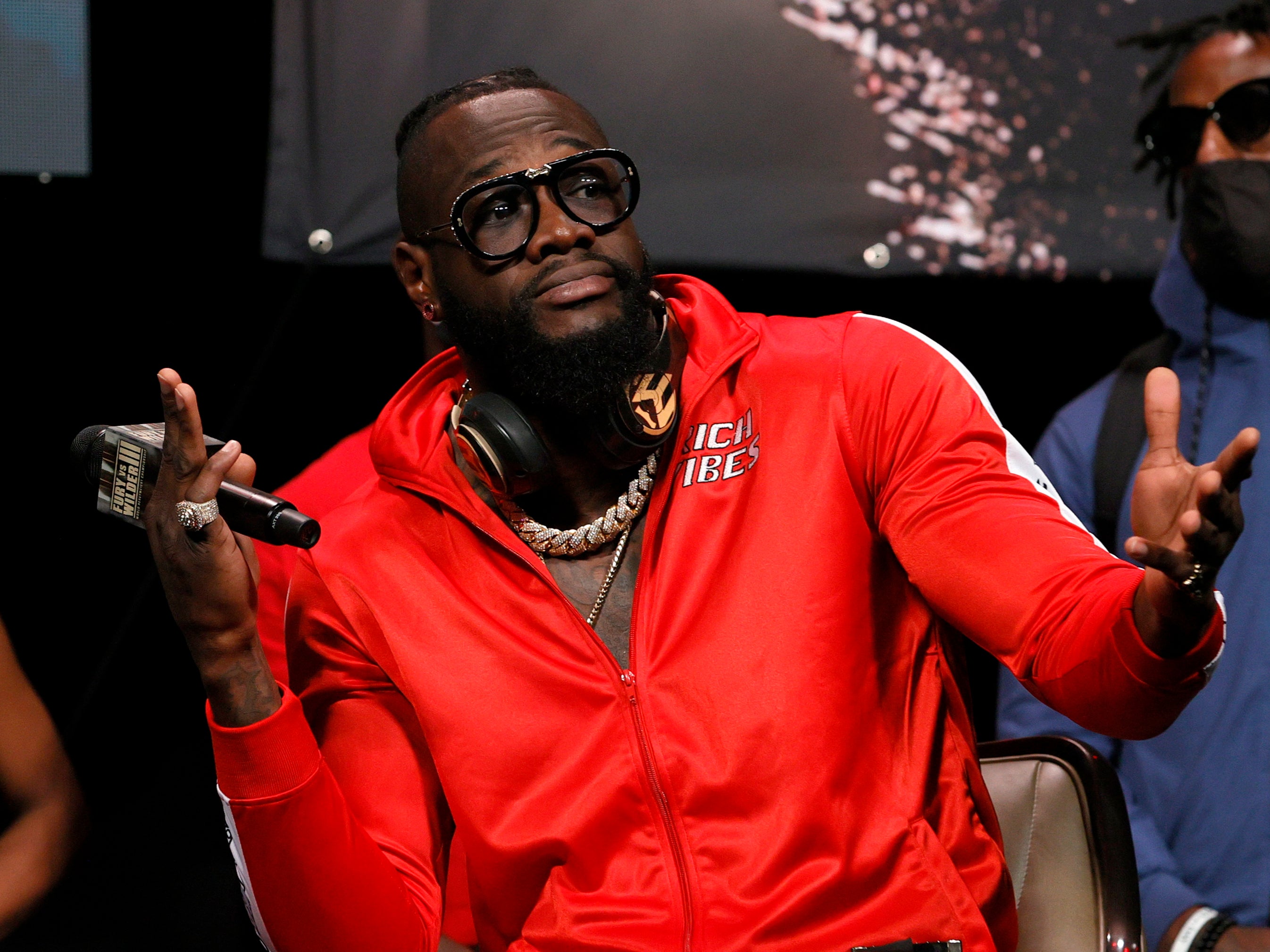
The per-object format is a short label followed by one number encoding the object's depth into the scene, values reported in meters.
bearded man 5.54
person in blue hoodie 5.91
